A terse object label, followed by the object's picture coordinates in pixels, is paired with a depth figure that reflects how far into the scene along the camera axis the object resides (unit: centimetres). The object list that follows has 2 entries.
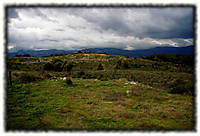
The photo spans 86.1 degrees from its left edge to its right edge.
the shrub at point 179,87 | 742
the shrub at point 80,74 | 1414
